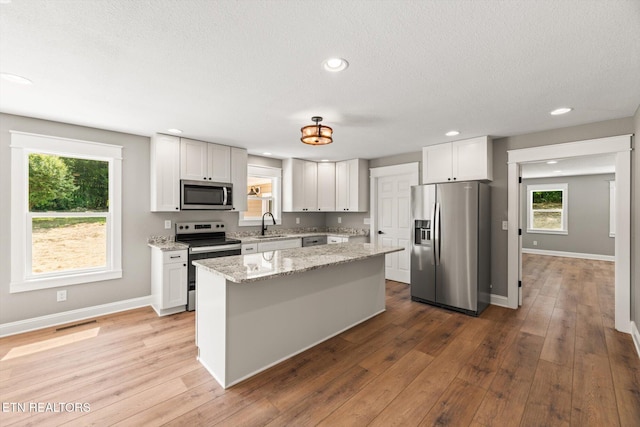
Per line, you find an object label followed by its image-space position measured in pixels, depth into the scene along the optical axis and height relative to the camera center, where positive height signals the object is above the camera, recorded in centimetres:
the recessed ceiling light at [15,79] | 214 +105
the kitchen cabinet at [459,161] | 387 +75
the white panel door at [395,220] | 509 -15
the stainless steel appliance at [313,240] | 536 -56
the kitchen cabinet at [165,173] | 378 +54
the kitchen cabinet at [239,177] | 450 +57
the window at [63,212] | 308 +0
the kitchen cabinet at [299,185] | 541 +53
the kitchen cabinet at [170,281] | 356 -90
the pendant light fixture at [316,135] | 266 +74
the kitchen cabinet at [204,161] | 398 +76
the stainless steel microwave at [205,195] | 398 +25
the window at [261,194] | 519 +34
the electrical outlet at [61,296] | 332 -100
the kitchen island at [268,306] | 213 -84
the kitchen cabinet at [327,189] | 580 +48
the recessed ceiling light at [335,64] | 191 +104
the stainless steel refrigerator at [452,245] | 366 -46
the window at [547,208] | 811 +12
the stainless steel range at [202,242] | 376 -44
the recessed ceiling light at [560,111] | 284 +105
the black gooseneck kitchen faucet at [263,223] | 520 -18
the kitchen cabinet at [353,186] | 546 +53
